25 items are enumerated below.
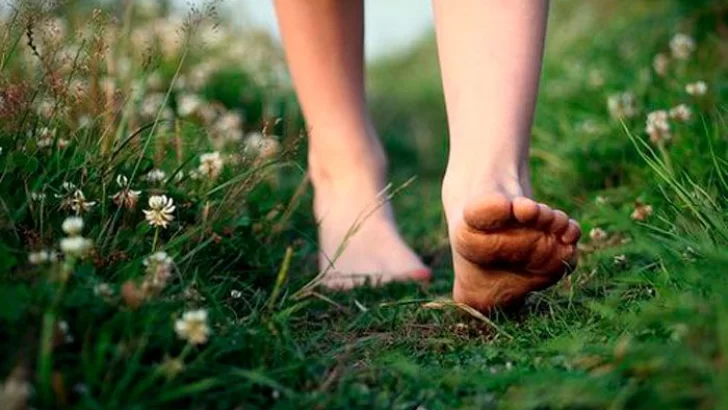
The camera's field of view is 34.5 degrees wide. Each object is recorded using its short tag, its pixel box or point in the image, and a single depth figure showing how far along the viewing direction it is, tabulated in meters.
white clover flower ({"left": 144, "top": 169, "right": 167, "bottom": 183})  2.01
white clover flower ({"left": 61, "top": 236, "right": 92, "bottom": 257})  1.43
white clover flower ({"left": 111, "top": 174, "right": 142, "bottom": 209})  1.85
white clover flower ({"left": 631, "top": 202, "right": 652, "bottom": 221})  2.13
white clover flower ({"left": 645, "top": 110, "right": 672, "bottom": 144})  2.44
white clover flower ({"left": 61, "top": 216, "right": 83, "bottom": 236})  1.53
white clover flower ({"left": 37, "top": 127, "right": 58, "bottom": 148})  1.89
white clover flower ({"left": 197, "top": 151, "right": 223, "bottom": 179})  2.12
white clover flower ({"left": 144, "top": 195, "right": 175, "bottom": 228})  1.84
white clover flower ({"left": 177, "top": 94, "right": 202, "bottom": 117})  3.10
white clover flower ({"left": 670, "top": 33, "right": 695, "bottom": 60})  3.20
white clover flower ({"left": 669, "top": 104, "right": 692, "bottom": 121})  2.51
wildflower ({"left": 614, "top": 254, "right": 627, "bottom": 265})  1.98
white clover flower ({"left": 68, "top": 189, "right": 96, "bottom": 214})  1.77
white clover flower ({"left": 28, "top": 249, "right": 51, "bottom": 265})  1.43
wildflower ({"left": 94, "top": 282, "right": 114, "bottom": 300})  1.42
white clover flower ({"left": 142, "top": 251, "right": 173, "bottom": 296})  1.45
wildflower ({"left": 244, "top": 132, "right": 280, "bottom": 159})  1.97
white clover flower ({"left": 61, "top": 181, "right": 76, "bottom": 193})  1.80
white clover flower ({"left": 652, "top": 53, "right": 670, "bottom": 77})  3.15
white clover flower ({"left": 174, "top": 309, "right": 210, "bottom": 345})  1.37
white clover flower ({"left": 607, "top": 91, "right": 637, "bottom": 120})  2.82
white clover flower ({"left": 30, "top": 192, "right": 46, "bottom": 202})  1.71
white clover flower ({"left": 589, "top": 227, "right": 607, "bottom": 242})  2.25
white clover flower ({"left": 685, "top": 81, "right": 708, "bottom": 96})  2.58
